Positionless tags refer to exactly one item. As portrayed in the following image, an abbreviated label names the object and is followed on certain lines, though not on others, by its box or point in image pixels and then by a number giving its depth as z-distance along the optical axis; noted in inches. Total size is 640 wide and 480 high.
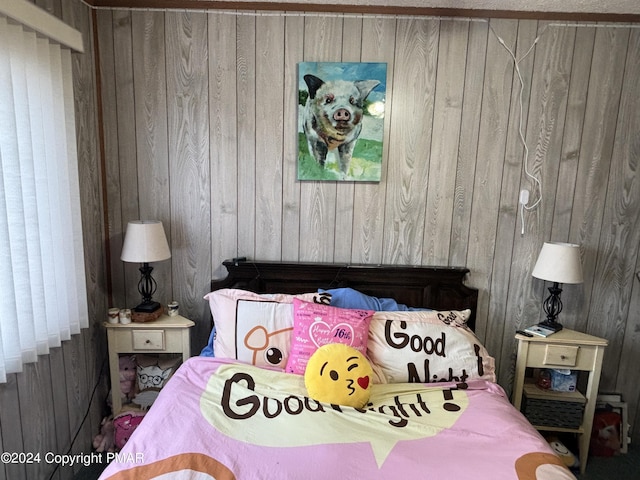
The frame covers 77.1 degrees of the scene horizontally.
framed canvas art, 87.4
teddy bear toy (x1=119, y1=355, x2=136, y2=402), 90.0
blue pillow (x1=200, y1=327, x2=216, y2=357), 84.4
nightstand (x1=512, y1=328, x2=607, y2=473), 85.4
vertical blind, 62.1
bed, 51.9
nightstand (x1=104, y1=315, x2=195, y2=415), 86.2
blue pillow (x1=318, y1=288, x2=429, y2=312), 85.1
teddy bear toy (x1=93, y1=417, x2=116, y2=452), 87.2
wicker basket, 87.0
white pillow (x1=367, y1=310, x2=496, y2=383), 75.1
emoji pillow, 64.9
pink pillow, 74.4
